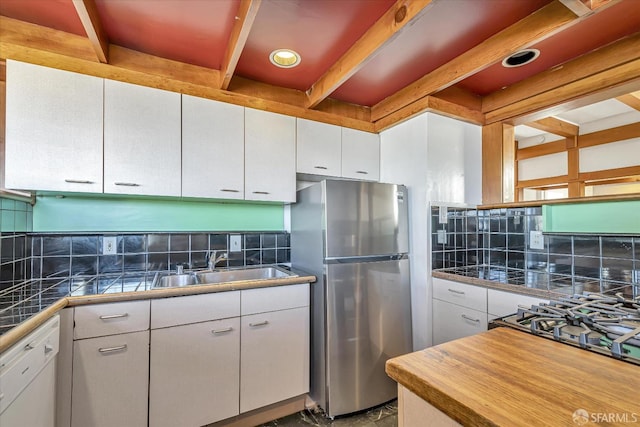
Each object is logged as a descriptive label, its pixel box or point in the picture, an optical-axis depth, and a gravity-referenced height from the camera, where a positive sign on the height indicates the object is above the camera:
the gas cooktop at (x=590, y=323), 0.69 -0.31
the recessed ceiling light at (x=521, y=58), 1.70 +1.02
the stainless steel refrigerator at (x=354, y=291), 1.80 -0.49
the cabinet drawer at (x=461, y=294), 1.76 -0.50
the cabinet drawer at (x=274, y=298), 1.68 -0.50
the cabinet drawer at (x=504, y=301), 1.52 -0.47
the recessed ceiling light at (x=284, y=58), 1.74 +1.04
